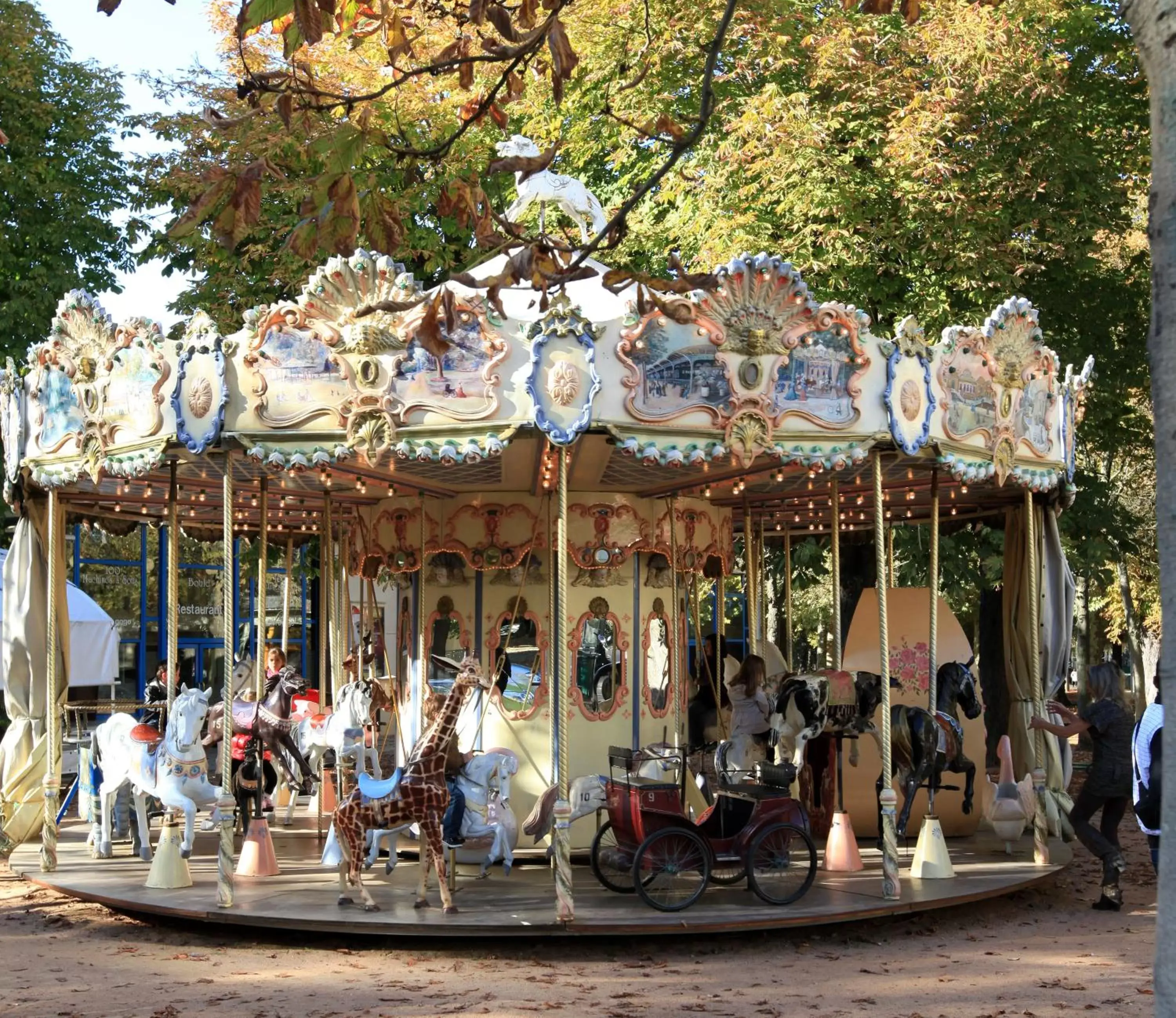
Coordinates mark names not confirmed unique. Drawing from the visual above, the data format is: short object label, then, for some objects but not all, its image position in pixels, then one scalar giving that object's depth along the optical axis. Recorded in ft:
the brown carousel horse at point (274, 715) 43.75
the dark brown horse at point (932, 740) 40.81
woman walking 35.17
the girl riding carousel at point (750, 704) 41.63
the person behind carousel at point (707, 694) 47.80
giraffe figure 32.19
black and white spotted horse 40.04
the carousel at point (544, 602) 32.78
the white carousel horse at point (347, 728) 41.01
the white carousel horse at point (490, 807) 34.76
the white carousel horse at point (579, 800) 34.55
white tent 68.49
